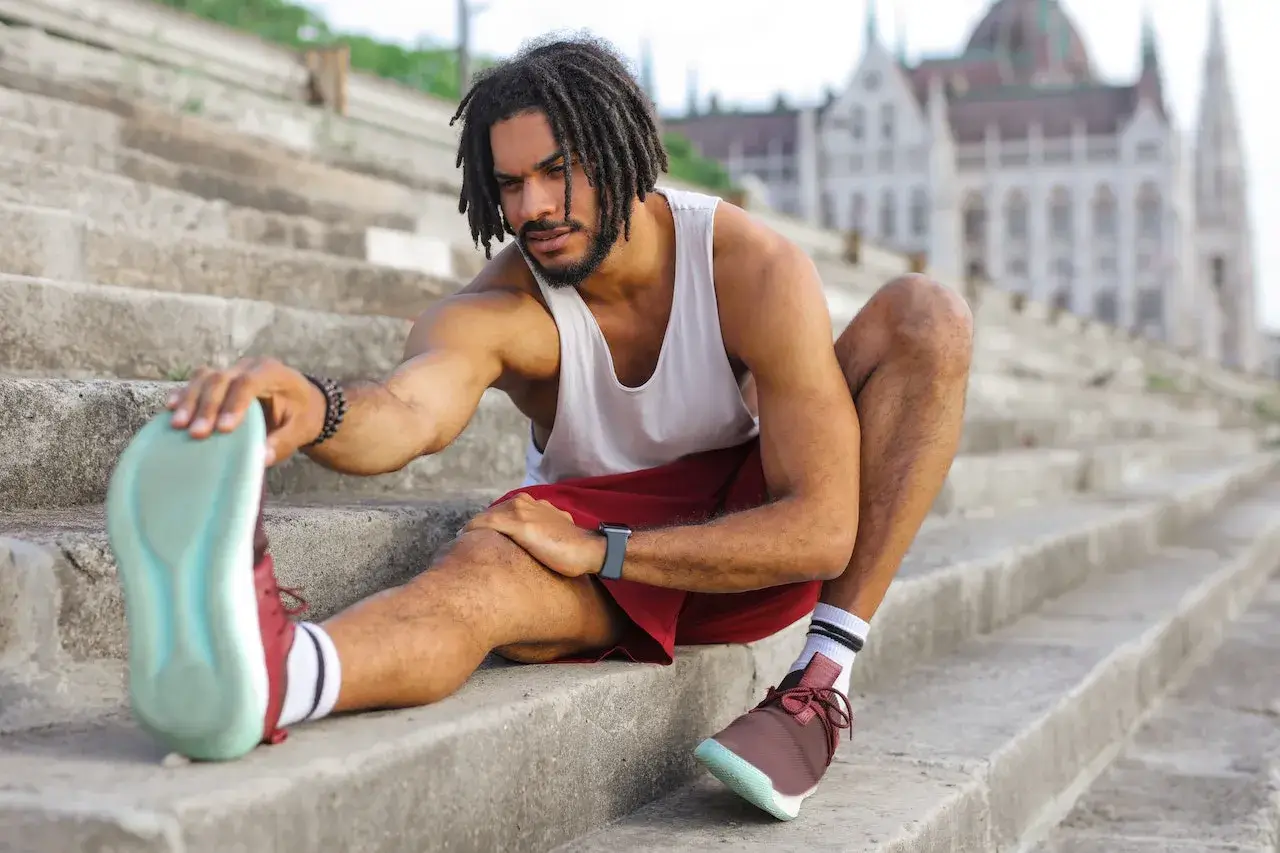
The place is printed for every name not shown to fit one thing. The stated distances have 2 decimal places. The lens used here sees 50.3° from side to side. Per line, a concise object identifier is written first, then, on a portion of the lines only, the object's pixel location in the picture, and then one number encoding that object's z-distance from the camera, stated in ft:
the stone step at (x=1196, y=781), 8.21
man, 6.11
